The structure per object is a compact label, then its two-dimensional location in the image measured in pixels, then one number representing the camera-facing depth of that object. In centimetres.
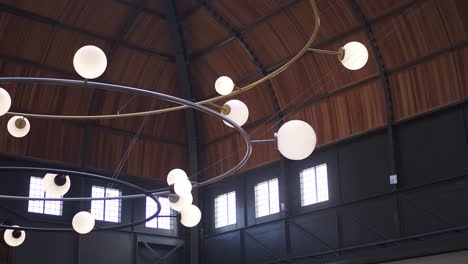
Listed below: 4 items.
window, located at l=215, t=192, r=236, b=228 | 2130
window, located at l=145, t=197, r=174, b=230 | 2166
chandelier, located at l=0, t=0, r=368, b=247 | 670
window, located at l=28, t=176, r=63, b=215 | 1928
